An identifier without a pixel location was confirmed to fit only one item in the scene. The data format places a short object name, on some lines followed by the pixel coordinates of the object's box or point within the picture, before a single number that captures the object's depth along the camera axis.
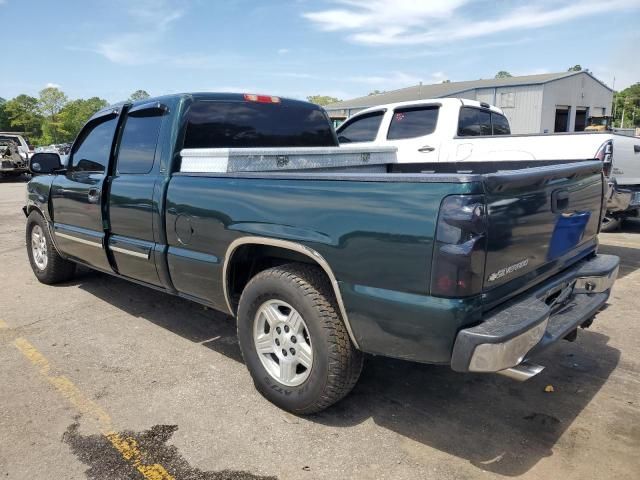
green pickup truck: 2.27
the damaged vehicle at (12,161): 19.88
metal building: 31.30
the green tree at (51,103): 89.38
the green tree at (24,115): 88.56
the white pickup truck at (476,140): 5.62
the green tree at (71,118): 86.94
